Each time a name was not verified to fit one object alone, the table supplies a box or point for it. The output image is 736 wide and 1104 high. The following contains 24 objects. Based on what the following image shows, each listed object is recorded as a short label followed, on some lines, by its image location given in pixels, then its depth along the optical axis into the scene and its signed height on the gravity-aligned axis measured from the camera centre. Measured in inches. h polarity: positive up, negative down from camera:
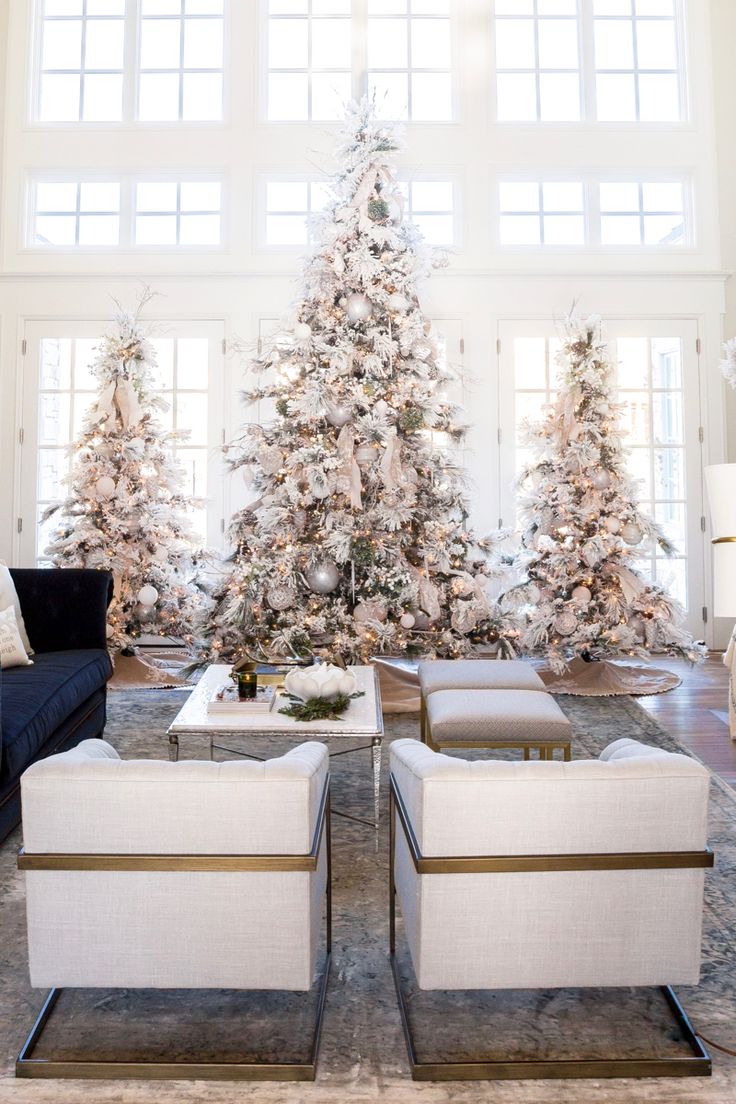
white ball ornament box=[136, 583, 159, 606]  228.4 +1.9
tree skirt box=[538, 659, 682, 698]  211.0 -20.3
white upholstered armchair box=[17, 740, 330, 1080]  70.5 -22.7
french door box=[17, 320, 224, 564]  264.2 +61.4
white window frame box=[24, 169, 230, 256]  266.7 +127.4
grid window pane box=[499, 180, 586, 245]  272.5 +123.8
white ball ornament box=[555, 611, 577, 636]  219.3 -5.5
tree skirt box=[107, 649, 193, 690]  215.6 -18.7
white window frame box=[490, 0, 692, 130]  270.4 +164.9
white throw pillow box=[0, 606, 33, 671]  146.7 -7.6
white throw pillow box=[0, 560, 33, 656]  157.0 +0.8
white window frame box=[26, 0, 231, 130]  269.1 +162.9
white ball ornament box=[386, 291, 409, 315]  200.5 +70.2
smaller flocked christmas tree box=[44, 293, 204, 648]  229.0 +26.1
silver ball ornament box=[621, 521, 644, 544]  223.3 +17.6
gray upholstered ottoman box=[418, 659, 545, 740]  147.3 -13.2
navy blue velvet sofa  111.0 -12.2
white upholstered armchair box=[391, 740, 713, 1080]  70.3 -22.8
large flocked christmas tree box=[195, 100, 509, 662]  199.8 +31.9
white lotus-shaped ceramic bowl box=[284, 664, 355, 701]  125.4 -11.9
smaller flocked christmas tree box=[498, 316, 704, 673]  220.1 +15.5
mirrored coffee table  115.9 -16.9
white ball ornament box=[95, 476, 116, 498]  227.5 +30.7
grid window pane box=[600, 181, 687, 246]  273.1 +123.7
